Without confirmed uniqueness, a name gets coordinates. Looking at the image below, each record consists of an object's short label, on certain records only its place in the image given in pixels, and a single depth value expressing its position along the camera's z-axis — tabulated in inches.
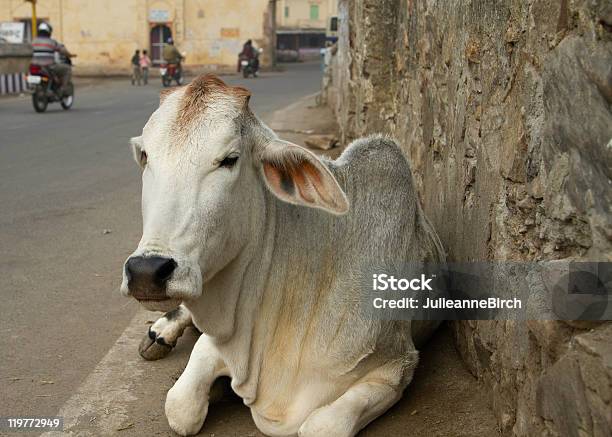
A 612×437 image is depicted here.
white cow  112.1
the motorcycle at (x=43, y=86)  642.8
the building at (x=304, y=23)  1967.3
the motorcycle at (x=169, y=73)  1066.6
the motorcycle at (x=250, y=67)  1226.6
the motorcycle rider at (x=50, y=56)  663.3
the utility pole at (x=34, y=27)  1041.0
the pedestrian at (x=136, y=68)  1109.7
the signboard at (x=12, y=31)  1055.6
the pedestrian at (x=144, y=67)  1157.1
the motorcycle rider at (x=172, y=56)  1066.1
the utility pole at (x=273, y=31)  1450.5
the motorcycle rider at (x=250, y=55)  1242.6
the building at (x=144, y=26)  1414.9
